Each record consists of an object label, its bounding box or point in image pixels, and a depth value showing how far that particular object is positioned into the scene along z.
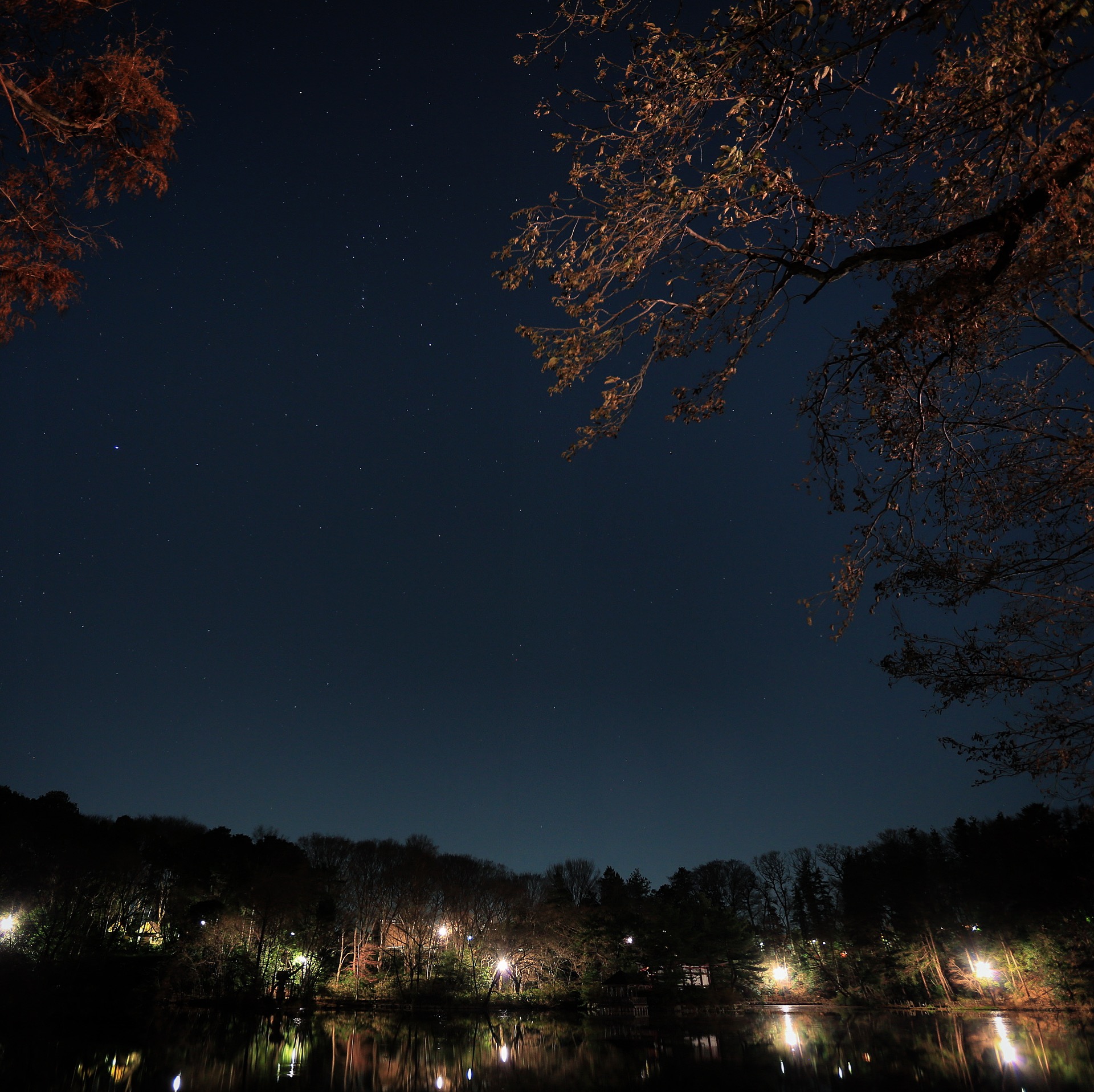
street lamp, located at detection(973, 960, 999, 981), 34.56
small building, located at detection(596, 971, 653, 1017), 38.41
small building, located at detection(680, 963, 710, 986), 39.19
